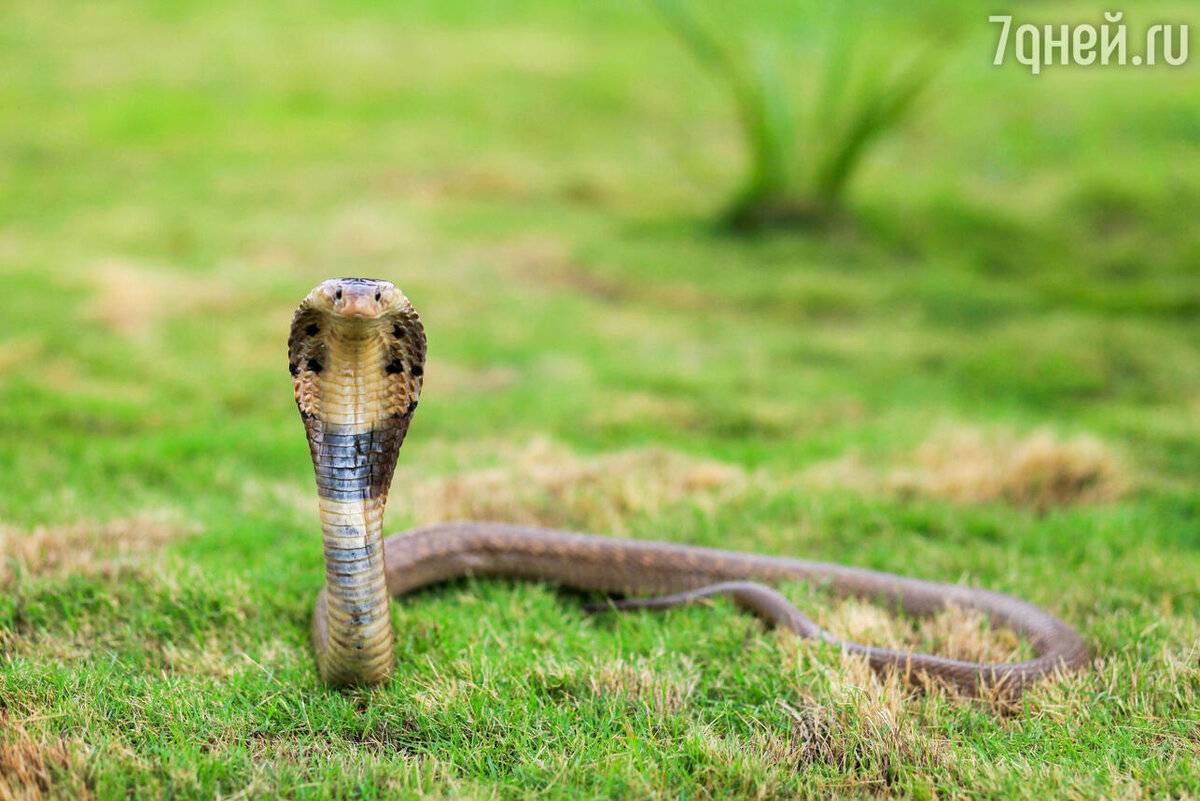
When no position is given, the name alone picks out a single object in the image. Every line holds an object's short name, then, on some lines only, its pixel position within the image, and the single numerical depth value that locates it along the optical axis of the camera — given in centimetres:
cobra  254
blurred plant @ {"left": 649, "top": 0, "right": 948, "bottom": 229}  991
